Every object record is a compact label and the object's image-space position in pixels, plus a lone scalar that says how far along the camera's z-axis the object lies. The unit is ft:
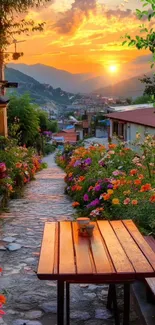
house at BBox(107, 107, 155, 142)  73.92
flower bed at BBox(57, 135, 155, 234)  17.98
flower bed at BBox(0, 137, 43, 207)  29.66
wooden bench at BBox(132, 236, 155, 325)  11.64
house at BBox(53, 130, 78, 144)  197.27
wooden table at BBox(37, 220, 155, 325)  10.28
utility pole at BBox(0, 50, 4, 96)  53.57
